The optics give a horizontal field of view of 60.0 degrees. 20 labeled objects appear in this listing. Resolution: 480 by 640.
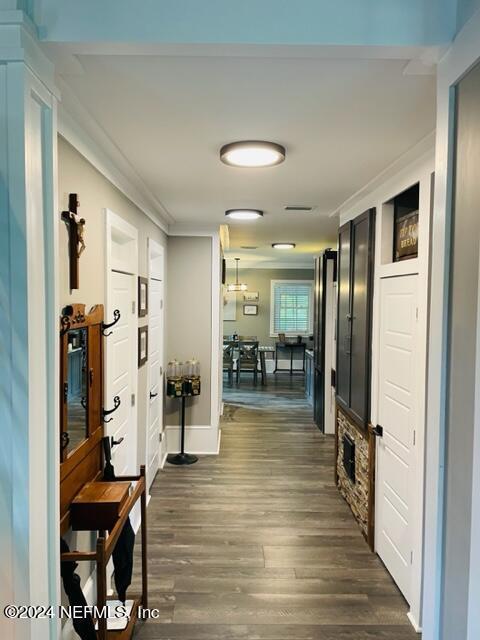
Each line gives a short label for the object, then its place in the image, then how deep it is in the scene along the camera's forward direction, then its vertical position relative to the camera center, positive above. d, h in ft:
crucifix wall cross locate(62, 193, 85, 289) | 5.94 +1.01
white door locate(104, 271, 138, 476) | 8.30 -1.47
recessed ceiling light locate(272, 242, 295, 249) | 19.99 +3.04
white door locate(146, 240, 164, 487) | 12.69 -1.71
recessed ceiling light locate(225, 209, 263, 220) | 12.13 +2.77
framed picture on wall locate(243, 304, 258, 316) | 34.06 -0.20
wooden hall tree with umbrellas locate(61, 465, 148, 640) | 5.37 -3.38
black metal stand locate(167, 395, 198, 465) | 14.99 -5.53
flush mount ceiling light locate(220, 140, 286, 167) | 6.64 +2.52
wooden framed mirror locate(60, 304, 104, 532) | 5.86 -1.49
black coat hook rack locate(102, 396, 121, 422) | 7.59 -1.97
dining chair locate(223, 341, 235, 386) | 29.61 -3.64
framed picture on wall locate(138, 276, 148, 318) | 10.75 +0.24
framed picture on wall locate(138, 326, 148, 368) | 10.99 -1.08
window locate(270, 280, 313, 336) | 33.91 +0.06
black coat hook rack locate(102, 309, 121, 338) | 7.44 -0.36
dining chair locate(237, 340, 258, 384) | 29.76 -3.69
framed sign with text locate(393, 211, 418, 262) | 8.13 +1.46
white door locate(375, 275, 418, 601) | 7.75 -2.38
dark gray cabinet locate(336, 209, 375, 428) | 9.88 -0.22
